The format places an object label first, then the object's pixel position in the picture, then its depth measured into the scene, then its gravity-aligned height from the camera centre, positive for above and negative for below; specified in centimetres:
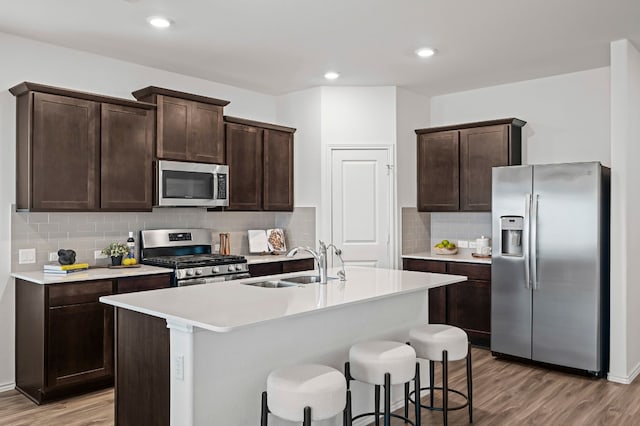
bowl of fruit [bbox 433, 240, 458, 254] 596 -40
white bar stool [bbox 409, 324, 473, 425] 325 -83
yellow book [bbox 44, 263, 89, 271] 399 -41
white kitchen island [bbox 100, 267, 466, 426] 250 -68
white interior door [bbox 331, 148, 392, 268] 589 +10
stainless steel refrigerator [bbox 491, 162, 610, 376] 431 -44
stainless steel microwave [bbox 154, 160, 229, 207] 473 +28
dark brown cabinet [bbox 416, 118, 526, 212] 549 +58
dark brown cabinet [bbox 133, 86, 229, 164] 473 +83
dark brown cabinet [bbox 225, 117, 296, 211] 545 +53
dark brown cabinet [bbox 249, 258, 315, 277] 524 -55
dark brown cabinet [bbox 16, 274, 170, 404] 377 -92
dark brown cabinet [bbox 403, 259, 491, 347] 528 -91
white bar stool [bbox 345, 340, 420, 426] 283 -83
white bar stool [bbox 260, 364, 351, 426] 238 -84
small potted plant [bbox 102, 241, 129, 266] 452 -33
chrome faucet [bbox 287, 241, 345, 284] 354 -33
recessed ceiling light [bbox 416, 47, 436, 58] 455 +142
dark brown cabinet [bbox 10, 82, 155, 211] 398 +51
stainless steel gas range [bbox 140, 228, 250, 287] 453 -41
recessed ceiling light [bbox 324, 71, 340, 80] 534 +142
